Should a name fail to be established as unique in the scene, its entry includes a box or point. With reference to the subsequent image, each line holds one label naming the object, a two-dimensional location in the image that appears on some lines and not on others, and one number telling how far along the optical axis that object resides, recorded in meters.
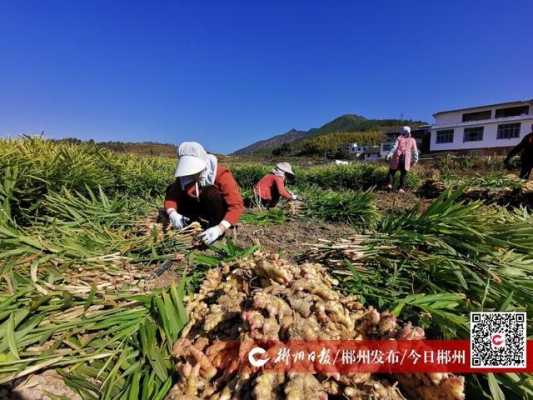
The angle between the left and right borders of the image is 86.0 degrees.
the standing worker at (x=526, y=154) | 5.90
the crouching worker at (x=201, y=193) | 2.60
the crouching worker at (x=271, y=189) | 4.43
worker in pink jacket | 6.57
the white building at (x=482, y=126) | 30.81
